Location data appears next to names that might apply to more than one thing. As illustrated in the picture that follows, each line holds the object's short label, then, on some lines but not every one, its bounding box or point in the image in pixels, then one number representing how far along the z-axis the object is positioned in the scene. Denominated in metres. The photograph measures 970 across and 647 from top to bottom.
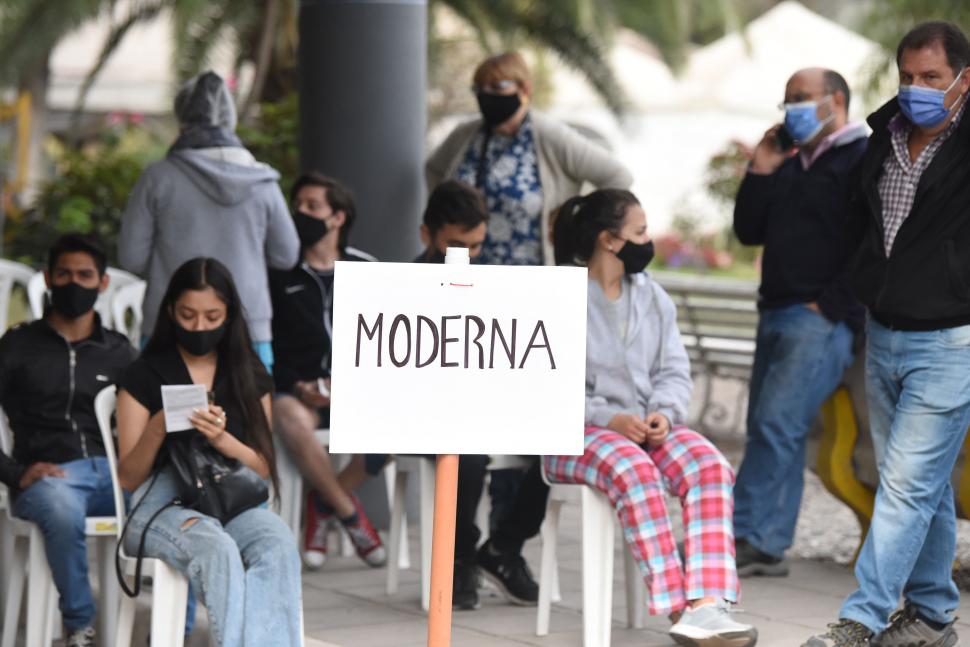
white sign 7.49
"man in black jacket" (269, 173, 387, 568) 13.48
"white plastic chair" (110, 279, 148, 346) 13.90
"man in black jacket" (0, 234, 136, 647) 10.91
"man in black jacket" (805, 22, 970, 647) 10.11
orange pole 7.48
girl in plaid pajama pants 10.63
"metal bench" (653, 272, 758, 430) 20.81
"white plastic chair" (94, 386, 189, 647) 9.78
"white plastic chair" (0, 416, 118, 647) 10.95
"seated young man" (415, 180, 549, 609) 12.33
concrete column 15.30
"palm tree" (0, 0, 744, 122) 27.23
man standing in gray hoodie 13.04
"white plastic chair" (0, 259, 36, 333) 13.74
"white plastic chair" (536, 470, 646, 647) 10.88
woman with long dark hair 9.64
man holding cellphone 12.87
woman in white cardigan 13.60
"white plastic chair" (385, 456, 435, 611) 12.50
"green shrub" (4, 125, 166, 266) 20.52
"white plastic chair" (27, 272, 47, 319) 13.34
